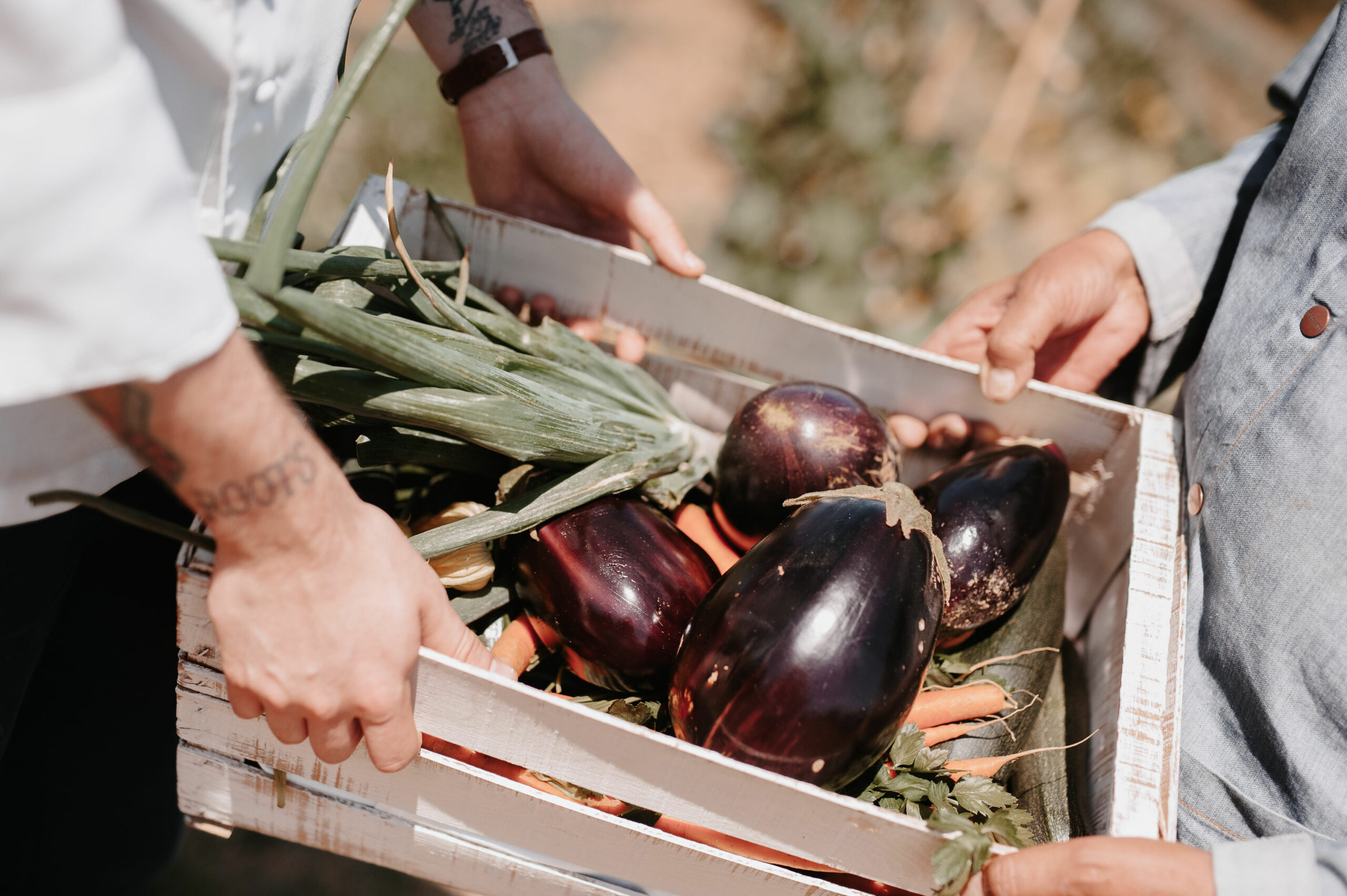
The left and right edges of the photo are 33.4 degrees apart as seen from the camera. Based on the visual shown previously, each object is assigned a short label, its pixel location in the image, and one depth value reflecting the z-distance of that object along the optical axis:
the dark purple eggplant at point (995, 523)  1.07
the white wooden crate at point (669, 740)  0.98
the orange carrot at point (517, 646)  1.06
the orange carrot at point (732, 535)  1.12
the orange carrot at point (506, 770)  1.03
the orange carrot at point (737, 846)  1.01
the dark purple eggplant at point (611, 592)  1.04
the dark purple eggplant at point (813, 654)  0.99
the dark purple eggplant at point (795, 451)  1.08
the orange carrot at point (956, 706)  1.06
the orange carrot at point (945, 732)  1.06
